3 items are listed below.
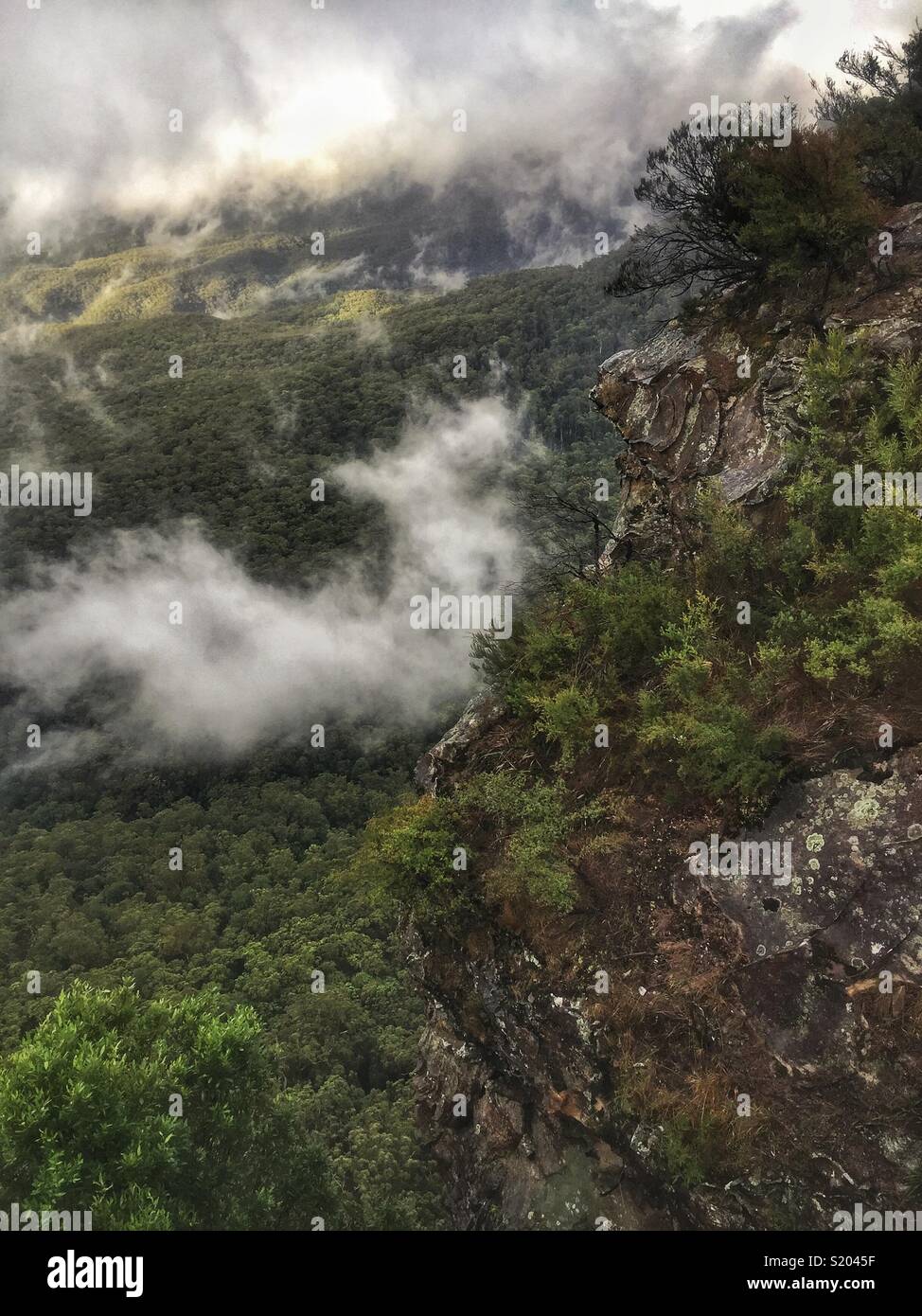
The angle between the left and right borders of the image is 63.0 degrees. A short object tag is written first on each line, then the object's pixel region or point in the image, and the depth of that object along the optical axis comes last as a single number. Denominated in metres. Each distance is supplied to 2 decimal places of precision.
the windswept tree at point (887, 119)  18.38
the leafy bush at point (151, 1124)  16.19
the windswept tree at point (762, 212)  16.30
